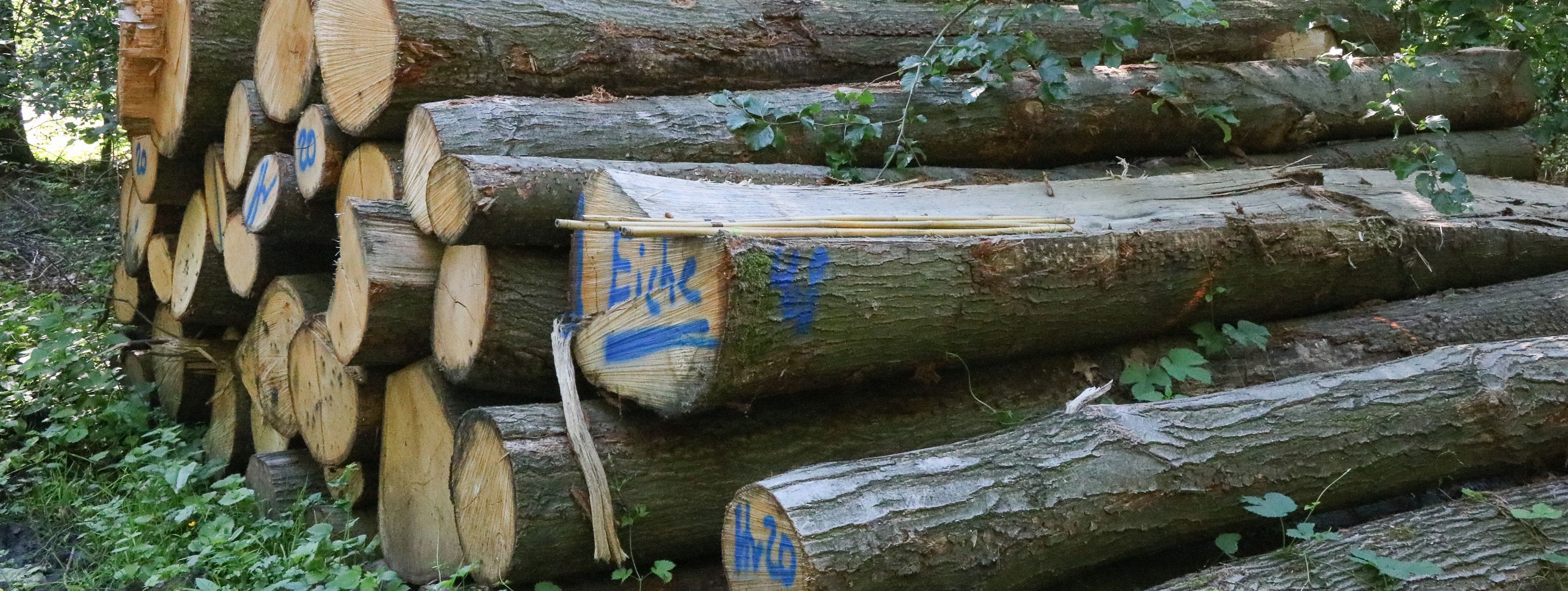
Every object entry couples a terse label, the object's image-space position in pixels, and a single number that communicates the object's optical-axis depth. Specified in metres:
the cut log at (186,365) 4.95
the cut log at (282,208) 3.84
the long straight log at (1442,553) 2.59
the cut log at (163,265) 5.11
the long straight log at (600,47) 3.46
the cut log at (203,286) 4.70
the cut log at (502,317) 3.01
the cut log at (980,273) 2.49
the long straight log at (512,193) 2.92
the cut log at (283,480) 4.10
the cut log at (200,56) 4.16
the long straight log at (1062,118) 3.42
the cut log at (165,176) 4.83
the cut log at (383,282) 3.22
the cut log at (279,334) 3.99
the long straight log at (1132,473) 2.30
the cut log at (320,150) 3.70
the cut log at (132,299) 5.56
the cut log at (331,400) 3.68
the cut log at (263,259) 4.12
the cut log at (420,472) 3.28
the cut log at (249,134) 4.06
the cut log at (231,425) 4.75
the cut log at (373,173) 3.50
